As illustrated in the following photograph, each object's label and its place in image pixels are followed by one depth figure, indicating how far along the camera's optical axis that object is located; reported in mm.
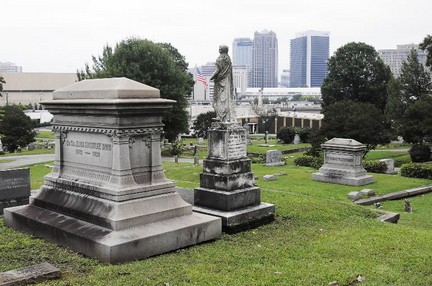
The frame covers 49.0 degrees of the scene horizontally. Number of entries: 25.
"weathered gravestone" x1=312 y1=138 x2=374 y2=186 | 20703
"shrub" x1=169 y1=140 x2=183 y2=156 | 38625
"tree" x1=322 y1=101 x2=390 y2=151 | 29047
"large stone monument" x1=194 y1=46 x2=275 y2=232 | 10453
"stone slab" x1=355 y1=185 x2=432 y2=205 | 17122
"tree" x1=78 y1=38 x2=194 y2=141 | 32750
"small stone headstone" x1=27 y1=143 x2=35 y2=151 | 44156
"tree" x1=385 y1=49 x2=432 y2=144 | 41562
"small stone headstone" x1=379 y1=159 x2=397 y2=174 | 25062
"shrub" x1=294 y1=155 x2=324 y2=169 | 27816
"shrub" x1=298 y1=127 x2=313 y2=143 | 52181
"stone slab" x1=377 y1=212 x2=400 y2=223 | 12189
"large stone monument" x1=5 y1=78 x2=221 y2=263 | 8258
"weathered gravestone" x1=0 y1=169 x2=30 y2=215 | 12562
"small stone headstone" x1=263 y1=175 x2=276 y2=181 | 21703
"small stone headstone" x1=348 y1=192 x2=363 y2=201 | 17281
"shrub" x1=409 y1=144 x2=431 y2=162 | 32000
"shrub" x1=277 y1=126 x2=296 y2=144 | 52938
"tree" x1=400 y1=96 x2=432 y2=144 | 29922
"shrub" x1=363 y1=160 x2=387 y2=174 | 25141
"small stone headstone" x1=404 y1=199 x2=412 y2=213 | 15656
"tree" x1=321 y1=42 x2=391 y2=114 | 51375
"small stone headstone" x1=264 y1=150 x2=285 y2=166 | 28589
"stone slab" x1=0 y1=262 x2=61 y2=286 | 6520
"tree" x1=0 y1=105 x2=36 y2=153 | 42031
